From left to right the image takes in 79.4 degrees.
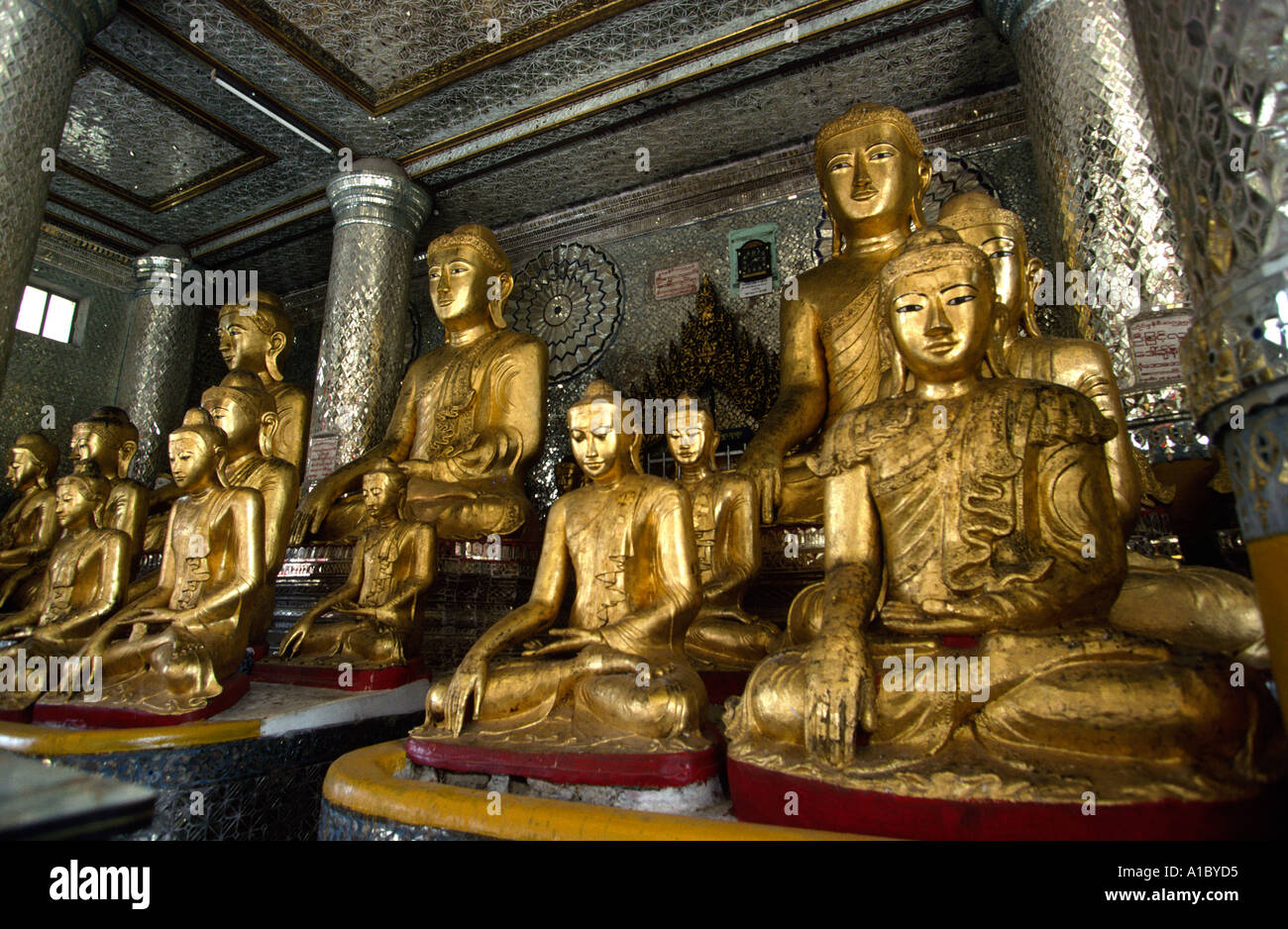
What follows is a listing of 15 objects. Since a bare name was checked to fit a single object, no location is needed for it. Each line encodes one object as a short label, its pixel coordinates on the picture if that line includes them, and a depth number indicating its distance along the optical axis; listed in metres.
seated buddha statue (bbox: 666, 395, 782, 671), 2.32
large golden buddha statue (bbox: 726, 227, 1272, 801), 1.12
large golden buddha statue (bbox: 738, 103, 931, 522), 3.26
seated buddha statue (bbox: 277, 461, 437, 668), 2.65
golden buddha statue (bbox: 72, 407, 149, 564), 3.97
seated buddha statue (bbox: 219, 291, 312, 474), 4.86
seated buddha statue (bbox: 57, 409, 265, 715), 2.14
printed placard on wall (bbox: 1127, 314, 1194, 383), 2.82
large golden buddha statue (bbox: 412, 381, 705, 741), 1.60
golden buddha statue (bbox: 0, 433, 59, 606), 3.84
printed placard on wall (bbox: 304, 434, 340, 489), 5.15
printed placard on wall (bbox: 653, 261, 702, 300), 5.58
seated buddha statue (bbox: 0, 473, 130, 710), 2.49
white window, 6.55
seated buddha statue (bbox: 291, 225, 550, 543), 3.94
